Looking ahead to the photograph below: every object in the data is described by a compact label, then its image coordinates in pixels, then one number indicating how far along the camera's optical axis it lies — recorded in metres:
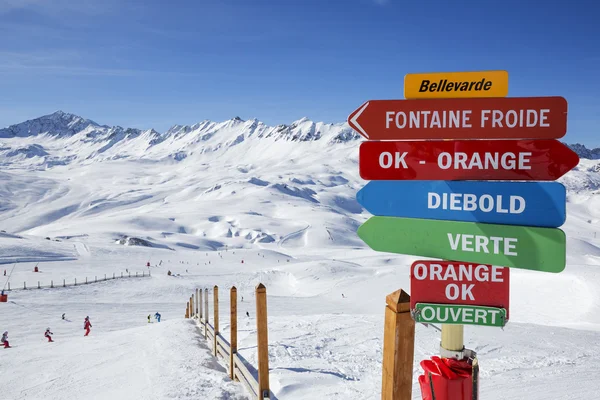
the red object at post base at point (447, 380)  2.97
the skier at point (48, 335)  18.25
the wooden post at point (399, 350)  2.84
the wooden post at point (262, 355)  5.92
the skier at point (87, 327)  20.14
